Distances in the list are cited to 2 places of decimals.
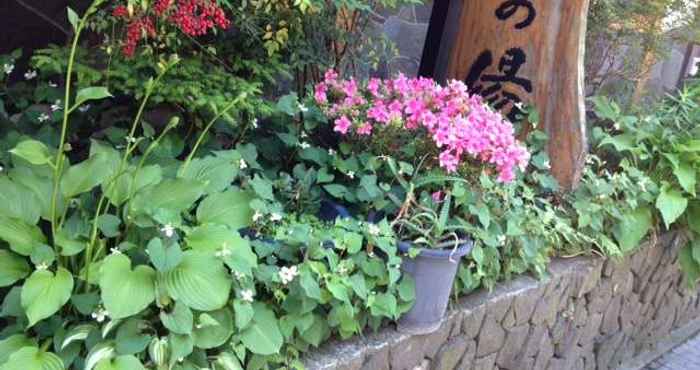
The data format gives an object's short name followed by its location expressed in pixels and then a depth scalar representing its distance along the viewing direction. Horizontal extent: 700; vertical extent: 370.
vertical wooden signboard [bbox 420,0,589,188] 3.32
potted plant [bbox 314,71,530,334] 2.39
